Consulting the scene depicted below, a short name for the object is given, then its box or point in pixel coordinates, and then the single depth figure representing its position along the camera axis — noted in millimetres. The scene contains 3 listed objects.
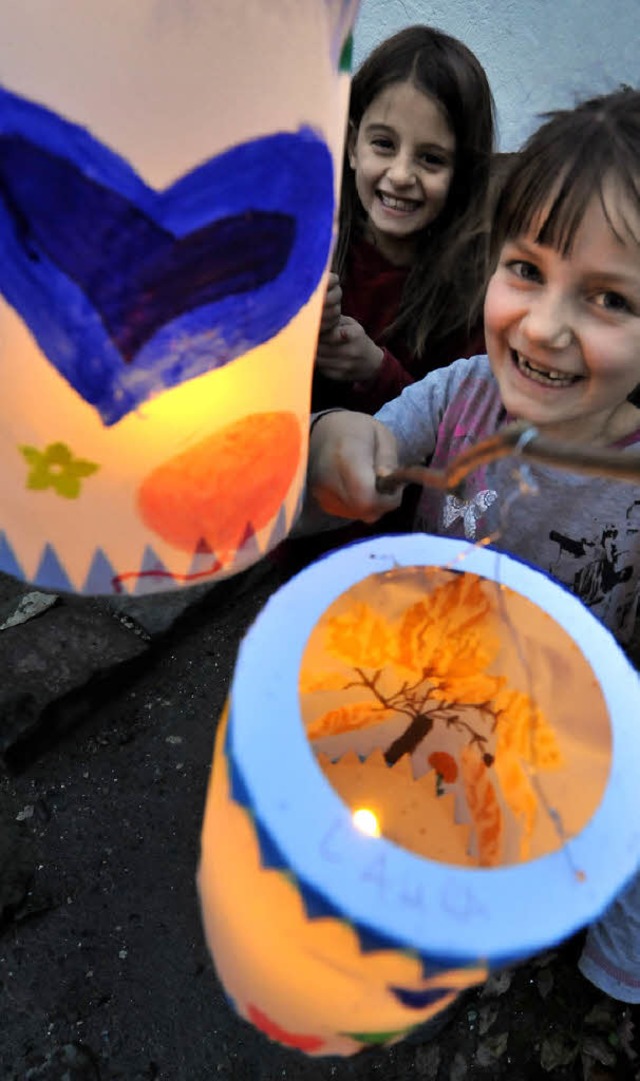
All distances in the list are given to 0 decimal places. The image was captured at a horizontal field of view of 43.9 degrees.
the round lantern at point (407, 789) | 375
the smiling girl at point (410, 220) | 963
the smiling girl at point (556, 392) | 634
